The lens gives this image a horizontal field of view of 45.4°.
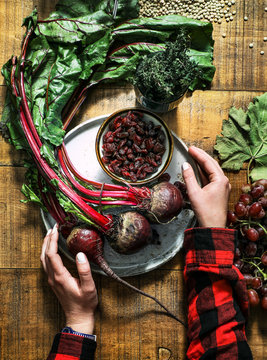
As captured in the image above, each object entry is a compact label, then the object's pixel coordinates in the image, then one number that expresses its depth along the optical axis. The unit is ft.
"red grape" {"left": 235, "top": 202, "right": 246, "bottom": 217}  4.53
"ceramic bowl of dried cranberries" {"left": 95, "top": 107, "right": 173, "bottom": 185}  4.35
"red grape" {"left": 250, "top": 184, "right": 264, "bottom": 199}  4.57
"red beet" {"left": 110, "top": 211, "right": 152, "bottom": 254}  4.20
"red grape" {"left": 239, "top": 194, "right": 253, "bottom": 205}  4.59
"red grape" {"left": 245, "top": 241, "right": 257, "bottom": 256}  4.50
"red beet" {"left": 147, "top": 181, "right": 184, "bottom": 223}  4.23
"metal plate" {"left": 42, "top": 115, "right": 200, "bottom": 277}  4.65
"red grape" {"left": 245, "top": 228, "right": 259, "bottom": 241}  4.40
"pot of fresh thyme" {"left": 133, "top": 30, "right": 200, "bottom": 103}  3.90
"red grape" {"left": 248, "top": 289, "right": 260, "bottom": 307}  4.50
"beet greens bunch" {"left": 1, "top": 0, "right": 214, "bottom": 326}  4.38
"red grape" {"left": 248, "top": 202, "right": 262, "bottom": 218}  4.40
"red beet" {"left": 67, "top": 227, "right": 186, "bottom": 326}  4.29
